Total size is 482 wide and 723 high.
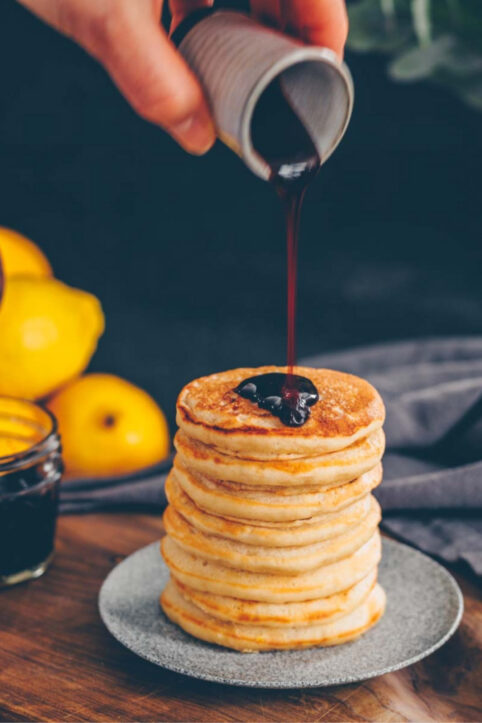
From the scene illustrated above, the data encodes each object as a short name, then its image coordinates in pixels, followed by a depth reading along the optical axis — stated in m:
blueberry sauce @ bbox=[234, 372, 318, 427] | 0.67
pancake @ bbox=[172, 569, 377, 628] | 0.68
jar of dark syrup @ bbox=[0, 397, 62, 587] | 0.76
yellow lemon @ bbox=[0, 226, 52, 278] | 0.94
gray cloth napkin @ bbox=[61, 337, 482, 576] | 0.81
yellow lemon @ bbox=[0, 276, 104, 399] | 0.87
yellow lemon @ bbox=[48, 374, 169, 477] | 0.88
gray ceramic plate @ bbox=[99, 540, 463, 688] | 0.66
